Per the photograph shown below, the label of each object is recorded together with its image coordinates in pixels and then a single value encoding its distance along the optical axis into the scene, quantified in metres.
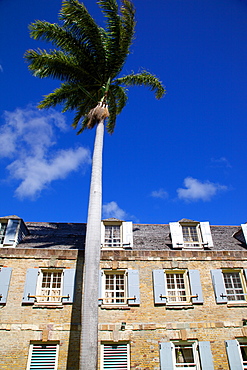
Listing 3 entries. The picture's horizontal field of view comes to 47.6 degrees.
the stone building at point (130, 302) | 11.47
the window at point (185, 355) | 11.55
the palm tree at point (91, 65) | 12.69
